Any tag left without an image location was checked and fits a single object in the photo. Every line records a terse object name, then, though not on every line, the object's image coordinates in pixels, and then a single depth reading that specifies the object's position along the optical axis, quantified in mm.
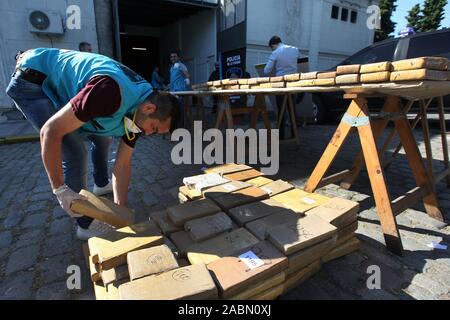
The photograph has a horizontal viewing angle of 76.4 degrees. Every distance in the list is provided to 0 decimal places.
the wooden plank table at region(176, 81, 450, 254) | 1938
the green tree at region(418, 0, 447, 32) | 20750
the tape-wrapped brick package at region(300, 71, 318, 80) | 2400
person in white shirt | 4824
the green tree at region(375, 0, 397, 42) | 21234
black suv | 5621
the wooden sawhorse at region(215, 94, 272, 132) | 3970
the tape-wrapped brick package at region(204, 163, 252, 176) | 2689
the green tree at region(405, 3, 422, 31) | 21752
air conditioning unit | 8016
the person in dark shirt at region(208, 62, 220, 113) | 10211
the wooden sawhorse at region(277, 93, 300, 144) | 4957
